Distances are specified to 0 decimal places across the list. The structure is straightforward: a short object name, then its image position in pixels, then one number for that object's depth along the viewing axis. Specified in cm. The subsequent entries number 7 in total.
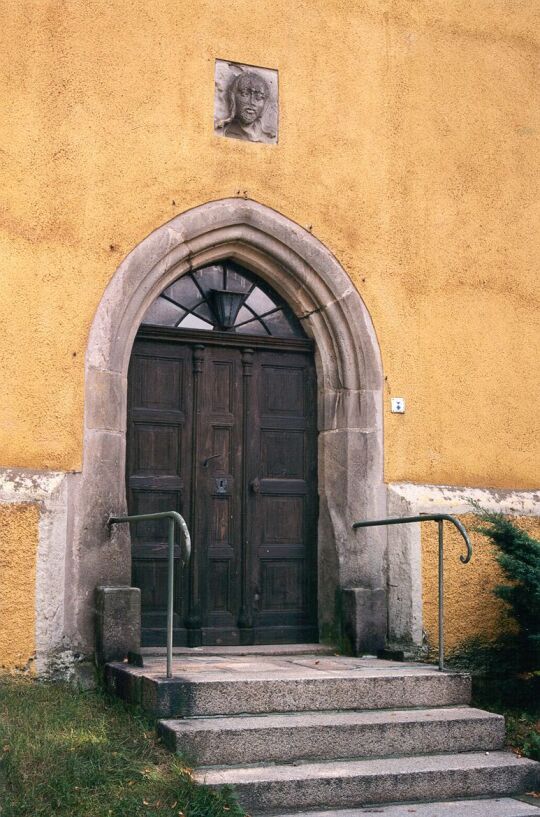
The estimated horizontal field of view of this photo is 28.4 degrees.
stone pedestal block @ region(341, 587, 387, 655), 746
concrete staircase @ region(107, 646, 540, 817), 530
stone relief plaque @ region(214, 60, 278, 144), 765
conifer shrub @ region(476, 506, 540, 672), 710
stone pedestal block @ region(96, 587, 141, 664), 657
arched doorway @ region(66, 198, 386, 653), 704
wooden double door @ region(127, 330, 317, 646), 743
